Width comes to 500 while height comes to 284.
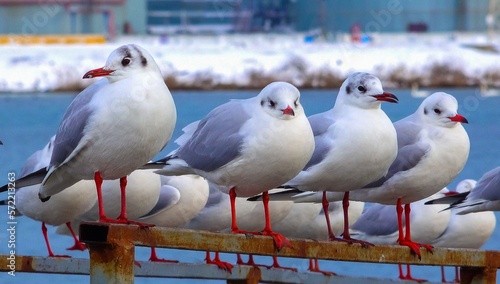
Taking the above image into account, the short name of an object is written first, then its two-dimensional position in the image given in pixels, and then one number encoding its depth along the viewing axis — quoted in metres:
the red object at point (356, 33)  113.75
